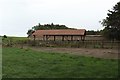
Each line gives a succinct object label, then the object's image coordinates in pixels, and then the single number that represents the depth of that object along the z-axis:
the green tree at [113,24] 16.99
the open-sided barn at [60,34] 22.75
